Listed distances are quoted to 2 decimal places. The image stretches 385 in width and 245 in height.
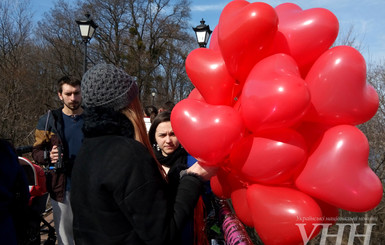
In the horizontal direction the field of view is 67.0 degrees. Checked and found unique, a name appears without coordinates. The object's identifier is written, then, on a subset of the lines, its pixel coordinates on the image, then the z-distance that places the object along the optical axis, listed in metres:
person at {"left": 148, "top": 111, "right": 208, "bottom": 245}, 2.30
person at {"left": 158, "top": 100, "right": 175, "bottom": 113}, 4.62
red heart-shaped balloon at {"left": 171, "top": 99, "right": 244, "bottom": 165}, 1.36
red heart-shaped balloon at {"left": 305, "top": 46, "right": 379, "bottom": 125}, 1.29
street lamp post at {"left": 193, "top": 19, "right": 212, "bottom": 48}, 6.84
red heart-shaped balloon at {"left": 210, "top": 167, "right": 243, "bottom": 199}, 1.63
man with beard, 2.82
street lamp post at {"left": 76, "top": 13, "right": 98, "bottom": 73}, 6.73
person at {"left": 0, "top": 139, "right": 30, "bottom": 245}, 1.67
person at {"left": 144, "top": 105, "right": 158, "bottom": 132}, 5.60
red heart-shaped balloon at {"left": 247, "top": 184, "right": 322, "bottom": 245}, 1.29
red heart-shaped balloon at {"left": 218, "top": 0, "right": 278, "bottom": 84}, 1.30
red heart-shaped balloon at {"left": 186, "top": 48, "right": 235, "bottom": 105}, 1.54
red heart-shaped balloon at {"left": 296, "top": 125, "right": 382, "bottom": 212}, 1.26
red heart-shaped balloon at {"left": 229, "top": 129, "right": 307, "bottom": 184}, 1.33
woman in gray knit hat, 1.09
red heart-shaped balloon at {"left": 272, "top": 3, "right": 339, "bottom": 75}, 1.39
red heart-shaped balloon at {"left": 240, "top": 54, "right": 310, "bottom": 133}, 1.21
